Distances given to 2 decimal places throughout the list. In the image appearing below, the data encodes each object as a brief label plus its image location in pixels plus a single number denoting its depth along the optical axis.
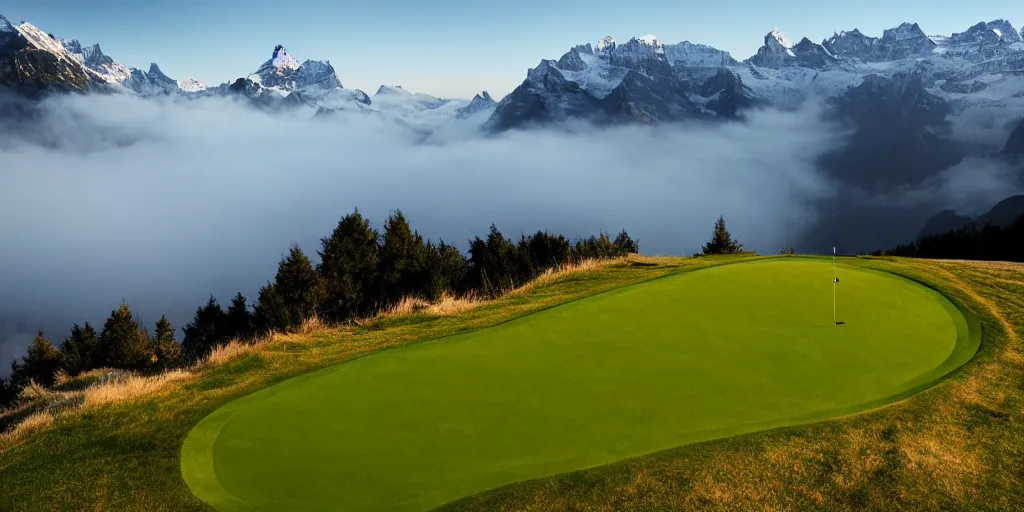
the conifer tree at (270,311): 33.84
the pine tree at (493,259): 43.53
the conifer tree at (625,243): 44.00
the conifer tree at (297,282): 33.00
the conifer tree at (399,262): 35.00
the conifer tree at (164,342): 39.90
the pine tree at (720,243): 33.78
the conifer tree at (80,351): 42.12
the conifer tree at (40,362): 43.09
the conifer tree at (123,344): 39.50
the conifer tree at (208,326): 44.38
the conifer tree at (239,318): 44.48
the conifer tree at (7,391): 39.67
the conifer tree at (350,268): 33.34
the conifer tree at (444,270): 34.28
